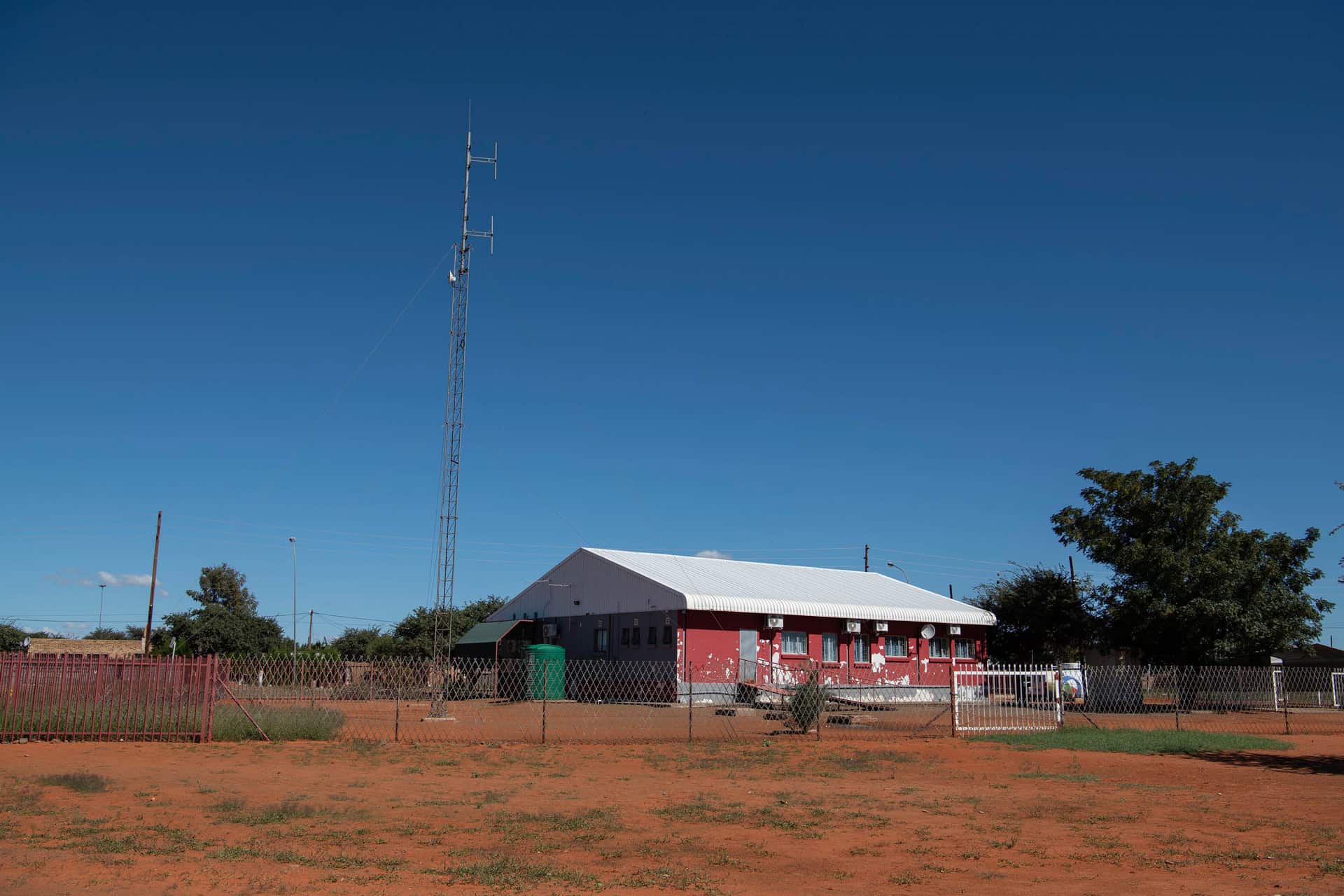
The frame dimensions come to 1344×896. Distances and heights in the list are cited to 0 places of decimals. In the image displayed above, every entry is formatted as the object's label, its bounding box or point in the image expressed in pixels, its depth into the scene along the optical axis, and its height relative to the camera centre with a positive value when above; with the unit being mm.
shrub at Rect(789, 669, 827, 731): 23578 -1795
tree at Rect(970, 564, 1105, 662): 43219 +234
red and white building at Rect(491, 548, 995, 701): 35875 +44
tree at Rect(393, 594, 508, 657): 61250 -205
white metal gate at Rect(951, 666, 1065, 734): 24188 -2082
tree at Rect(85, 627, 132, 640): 115756 -1585
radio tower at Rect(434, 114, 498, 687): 29984 +7617
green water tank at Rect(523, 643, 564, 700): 37750 -1698
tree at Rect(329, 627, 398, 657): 66119 -1436
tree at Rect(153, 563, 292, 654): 61344 -647
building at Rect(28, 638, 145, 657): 58656 -1532
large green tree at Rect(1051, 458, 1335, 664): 36219 +1814
